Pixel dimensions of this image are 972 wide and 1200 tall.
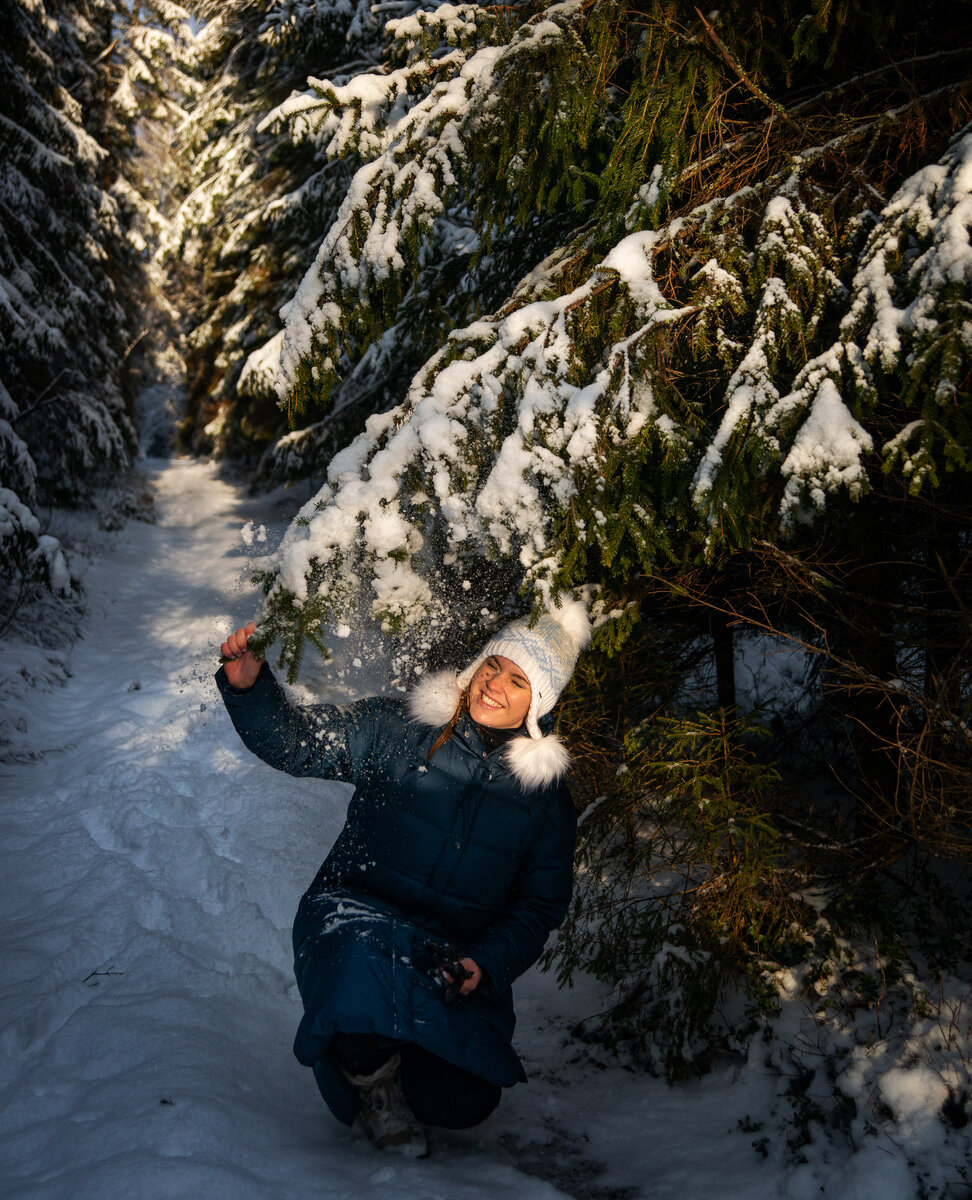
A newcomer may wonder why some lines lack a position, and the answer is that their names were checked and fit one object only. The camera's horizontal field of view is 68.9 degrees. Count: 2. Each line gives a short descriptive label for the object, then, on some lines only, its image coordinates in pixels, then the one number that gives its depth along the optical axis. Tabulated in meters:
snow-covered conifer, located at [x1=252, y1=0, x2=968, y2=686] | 2.68
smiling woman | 2.43
